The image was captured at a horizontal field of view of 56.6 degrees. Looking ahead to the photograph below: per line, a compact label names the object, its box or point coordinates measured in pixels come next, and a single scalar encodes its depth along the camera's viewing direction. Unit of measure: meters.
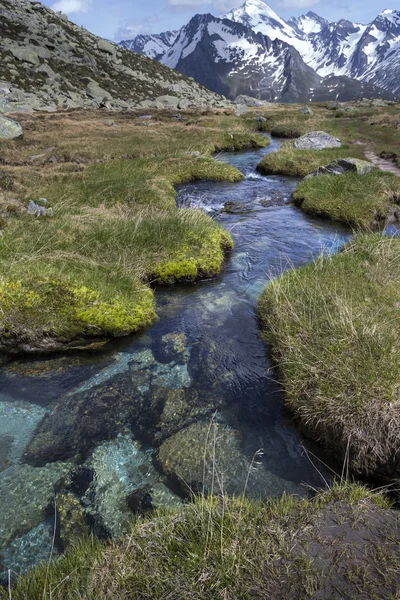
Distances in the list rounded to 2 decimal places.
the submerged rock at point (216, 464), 5.73
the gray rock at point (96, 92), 80.88
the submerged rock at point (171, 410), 6.76
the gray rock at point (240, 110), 74.07
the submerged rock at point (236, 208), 20.23
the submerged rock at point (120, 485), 5.28
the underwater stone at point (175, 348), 8.77
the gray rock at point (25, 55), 80.06
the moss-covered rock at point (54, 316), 8.92
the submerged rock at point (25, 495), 5.16
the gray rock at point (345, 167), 22.88
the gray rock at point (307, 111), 72.32
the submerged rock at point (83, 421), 6.34
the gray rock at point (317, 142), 32.94
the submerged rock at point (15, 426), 6.27
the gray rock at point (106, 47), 108.25
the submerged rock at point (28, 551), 4.66
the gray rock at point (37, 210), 14.21
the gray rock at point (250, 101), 117.06
